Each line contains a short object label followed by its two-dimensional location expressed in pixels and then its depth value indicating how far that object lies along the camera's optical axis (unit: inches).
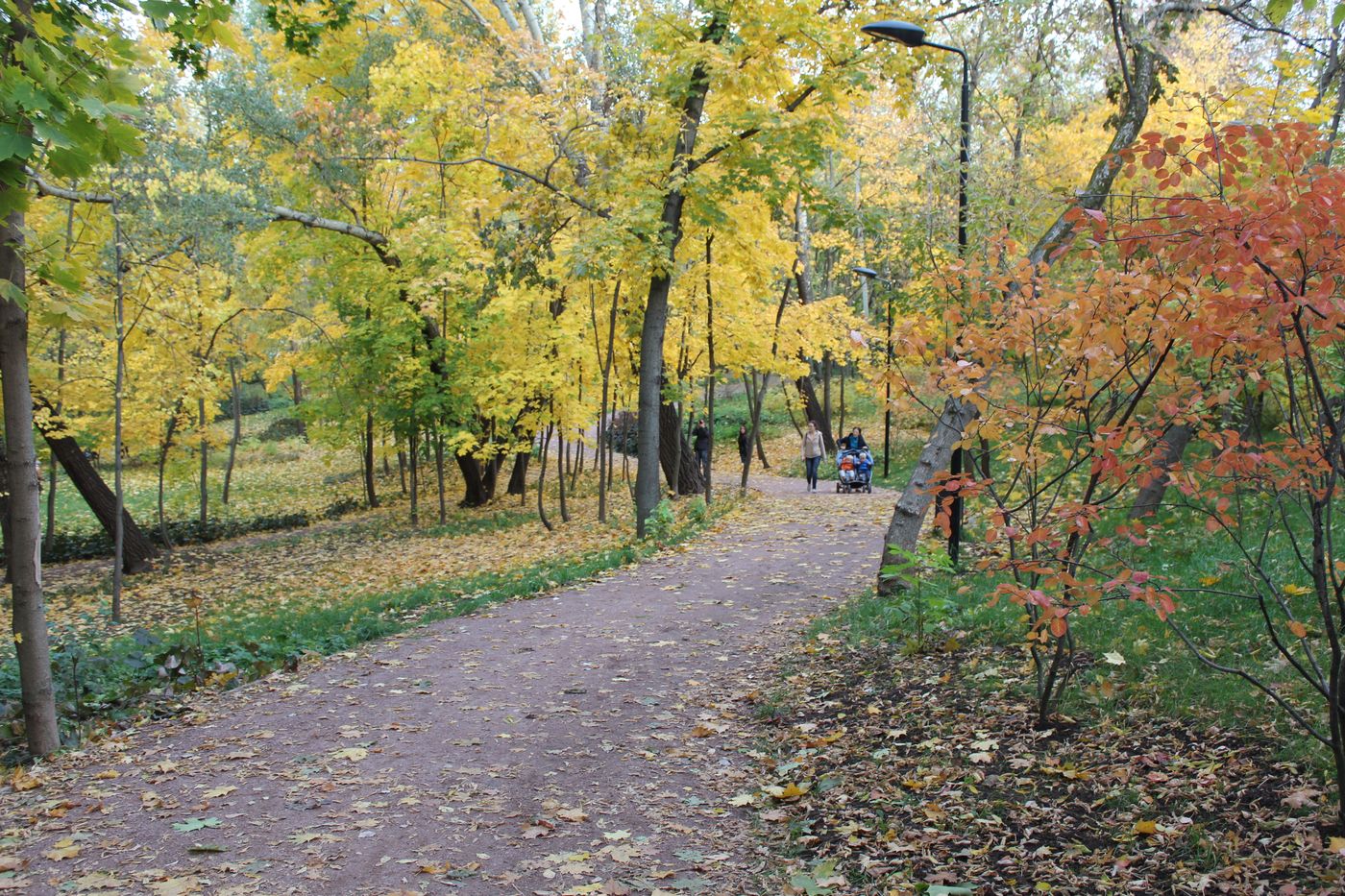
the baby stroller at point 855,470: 774.5
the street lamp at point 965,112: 309.9
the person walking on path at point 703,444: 748.6
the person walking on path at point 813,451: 844.6
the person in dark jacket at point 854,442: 784.3
